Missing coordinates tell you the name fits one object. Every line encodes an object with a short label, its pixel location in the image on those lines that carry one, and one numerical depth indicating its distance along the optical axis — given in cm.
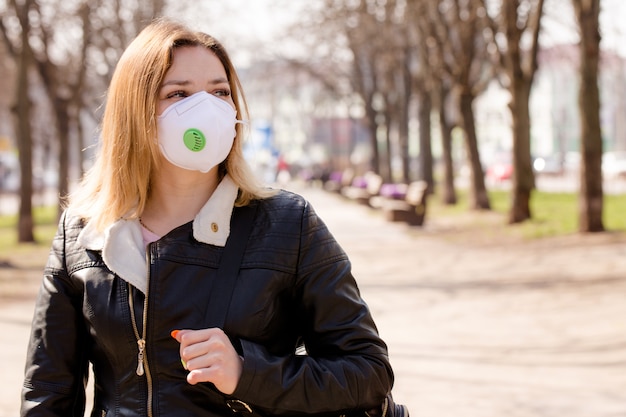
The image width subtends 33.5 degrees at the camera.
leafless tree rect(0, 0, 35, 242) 1847
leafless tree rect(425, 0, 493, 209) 2361
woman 230
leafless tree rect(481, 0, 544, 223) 1914
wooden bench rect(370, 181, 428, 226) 2266
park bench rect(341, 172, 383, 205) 3272
